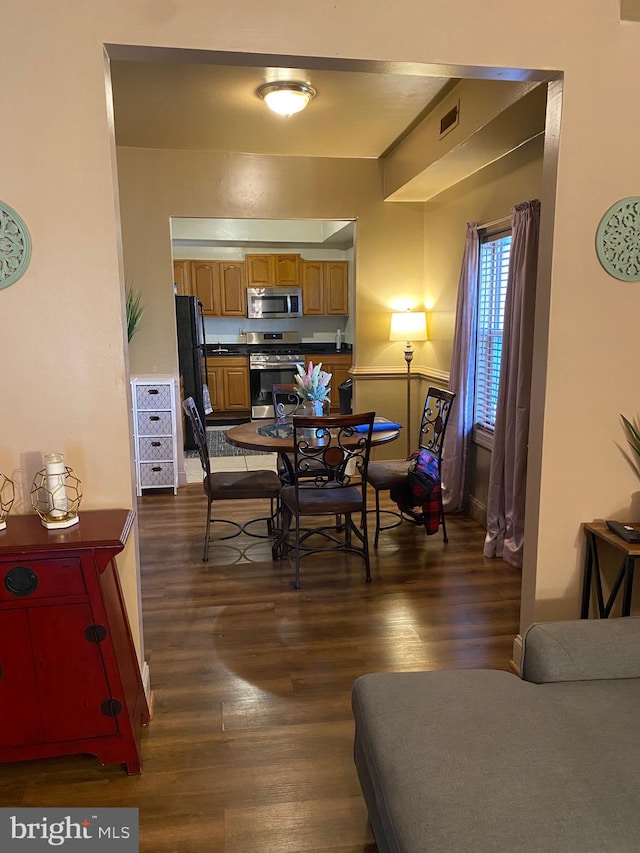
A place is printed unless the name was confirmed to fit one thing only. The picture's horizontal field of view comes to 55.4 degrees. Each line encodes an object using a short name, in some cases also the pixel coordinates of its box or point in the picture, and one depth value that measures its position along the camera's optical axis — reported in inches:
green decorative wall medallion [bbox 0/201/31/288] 75.7
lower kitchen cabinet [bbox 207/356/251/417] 327.6
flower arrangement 149.5
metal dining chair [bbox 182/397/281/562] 140.9
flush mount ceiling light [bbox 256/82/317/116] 131.9
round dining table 134.2
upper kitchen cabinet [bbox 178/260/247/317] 322.3
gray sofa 48.8
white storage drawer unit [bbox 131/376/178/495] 196.5
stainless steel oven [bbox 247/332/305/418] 330.6
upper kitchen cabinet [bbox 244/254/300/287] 330.6
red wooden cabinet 71.3
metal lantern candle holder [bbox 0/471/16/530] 80.0
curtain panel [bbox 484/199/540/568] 131.9
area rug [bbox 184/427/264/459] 257.1
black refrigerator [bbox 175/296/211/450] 241.4
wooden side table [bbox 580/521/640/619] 87.0
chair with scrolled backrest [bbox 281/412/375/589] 126.0
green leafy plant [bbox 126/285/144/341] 195.1
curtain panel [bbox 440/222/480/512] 165.0
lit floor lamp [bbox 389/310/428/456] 200.5
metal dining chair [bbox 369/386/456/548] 149.6
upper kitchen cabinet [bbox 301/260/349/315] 337.1
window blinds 158.9
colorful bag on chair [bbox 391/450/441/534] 152.9
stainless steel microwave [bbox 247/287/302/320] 332.5
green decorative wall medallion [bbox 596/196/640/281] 88.3
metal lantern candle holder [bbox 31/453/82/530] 75.9
